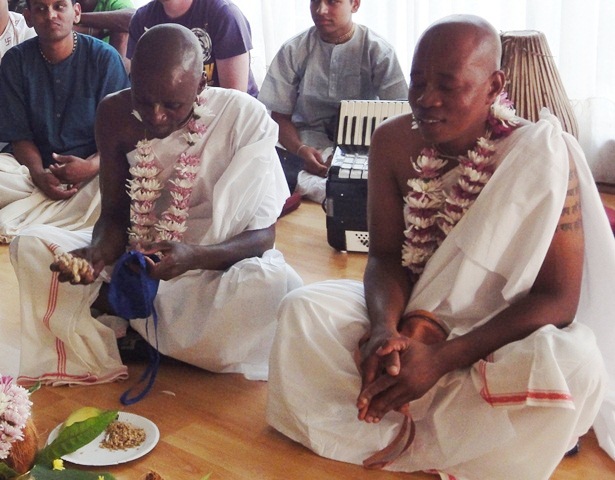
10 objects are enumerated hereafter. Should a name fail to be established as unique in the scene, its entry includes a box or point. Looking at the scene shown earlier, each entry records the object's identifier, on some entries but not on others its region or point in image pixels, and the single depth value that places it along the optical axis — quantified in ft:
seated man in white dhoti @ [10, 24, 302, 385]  9.34
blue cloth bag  9.14
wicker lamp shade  12.07
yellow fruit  8.27
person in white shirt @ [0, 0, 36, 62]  17.53
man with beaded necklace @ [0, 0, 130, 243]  14.84
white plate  8.06
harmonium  13.64
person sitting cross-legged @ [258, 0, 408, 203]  15.80
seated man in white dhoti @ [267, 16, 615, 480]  7.43
